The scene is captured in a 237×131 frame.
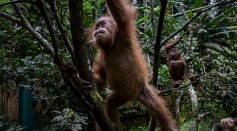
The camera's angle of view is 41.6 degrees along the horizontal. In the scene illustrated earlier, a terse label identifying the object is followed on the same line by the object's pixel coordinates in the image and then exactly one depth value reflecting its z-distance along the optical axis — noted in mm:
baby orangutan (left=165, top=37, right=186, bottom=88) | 5486
